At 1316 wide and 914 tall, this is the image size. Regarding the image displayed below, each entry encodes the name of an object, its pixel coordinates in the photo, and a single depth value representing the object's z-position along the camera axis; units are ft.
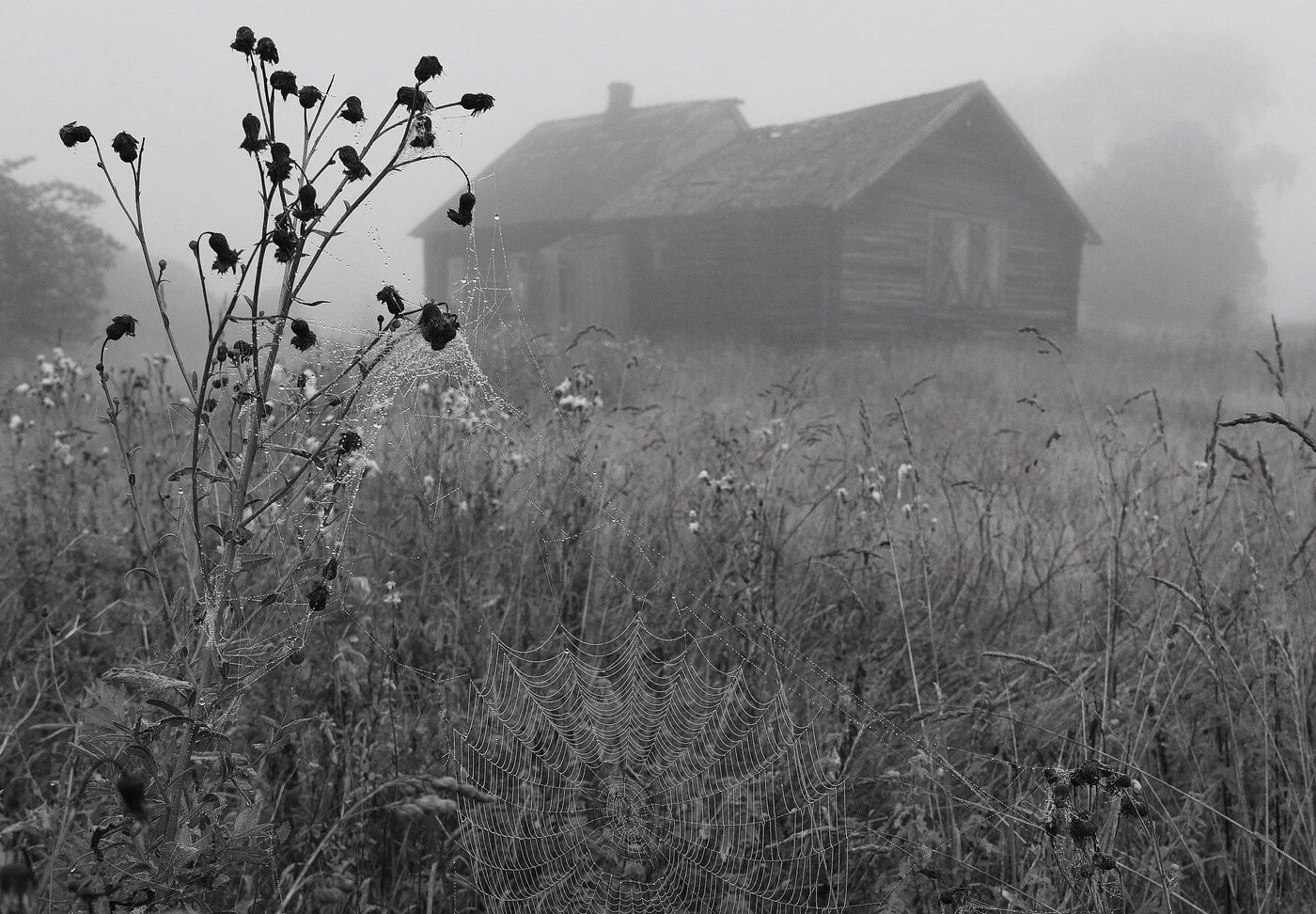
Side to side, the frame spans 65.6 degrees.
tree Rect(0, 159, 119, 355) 74.02
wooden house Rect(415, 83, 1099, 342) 61.98
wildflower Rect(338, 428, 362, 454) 4.60
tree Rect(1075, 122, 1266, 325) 155.43
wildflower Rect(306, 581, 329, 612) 4.33
